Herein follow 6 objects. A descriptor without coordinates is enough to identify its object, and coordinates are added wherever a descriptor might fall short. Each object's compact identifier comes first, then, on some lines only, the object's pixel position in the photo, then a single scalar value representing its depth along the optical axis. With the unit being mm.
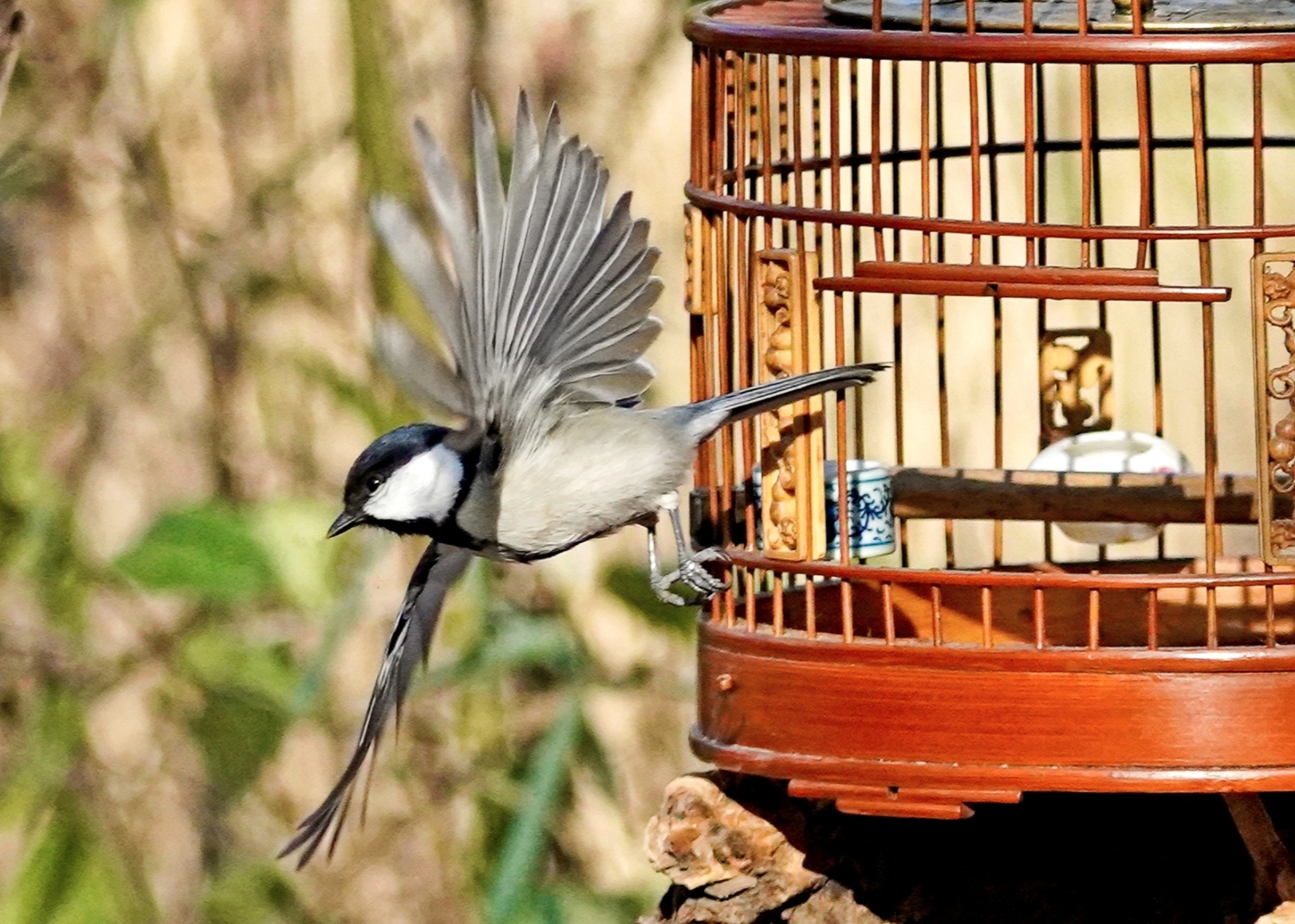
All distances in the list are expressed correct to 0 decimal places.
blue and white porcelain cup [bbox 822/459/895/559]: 5172
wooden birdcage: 4367
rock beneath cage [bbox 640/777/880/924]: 5047
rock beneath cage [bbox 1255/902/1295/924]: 4543
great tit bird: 4570
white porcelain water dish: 6031
